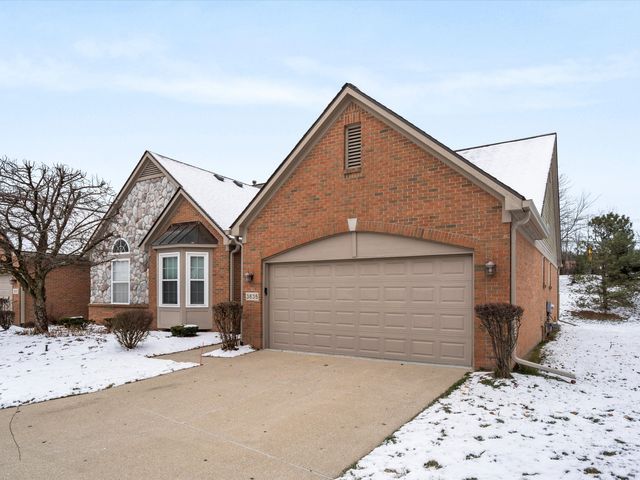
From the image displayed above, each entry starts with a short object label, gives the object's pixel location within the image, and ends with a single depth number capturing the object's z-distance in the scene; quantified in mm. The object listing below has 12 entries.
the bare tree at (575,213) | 42469
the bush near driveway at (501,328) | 7543
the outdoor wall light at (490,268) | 8164
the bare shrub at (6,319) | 16031
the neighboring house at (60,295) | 20469
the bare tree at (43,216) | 12914
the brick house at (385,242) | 8508
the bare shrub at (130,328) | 11234
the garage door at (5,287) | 21891
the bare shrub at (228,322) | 11156
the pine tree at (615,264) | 23594
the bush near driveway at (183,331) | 13977
